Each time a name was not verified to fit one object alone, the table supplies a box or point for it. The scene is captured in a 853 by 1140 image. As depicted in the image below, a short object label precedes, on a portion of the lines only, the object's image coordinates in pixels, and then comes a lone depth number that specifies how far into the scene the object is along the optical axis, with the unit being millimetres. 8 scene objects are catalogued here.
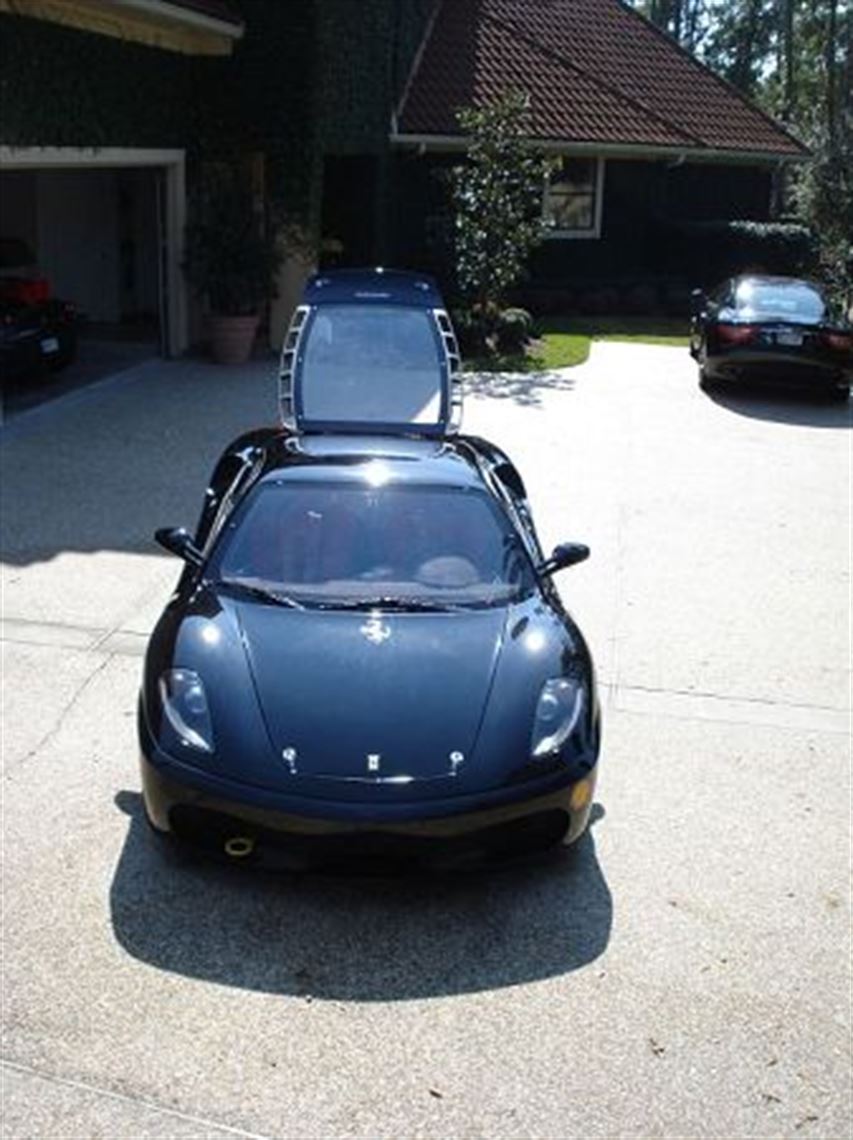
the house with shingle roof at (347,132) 13086
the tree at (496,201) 17203
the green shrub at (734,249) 23500
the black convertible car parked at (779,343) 14625
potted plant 15641
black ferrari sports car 4137
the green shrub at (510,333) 17891
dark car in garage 12836
